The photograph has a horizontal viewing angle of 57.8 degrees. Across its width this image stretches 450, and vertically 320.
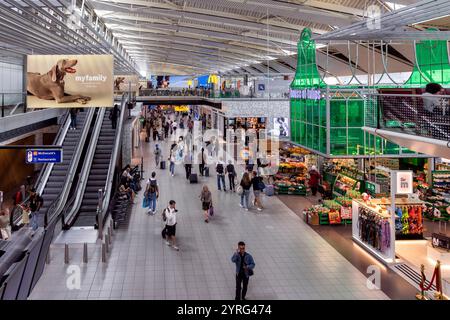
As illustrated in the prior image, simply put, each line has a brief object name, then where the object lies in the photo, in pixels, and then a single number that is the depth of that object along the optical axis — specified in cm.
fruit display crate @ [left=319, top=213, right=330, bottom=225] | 1243
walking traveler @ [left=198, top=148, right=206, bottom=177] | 2023
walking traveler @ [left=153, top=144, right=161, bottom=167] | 2230
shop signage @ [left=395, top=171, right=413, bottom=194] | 999
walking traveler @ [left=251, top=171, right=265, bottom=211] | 1418
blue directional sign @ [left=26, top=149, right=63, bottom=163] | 1005
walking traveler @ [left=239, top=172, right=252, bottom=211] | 1357
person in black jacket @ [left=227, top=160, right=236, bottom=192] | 1673
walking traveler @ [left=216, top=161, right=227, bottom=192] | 1633
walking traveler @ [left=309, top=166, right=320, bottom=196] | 1666
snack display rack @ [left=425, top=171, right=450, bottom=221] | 1336
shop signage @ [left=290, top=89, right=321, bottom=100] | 1471
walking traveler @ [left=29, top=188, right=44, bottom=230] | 1162
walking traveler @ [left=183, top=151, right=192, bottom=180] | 1925
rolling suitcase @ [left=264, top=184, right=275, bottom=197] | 1673
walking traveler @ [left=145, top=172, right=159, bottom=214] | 1333
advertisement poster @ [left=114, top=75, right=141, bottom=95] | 2395
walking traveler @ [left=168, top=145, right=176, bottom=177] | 1994
